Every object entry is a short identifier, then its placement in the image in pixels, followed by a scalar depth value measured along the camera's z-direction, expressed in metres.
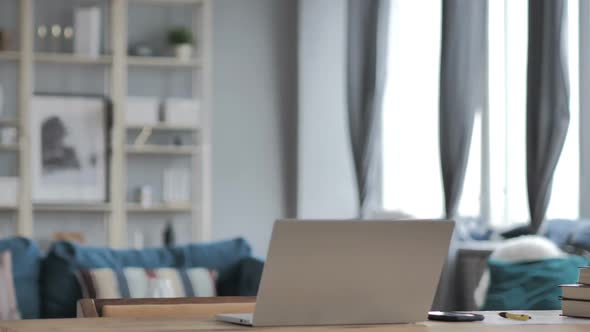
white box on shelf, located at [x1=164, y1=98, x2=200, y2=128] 7.58
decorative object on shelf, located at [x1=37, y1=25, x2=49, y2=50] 7.50
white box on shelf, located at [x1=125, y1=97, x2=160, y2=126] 7.52
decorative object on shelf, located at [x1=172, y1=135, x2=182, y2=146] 7.58
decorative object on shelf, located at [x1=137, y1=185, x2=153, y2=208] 7.56
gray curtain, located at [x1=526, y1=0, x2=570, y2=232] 4.95
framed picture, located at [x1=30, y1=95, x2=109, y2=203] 7.45
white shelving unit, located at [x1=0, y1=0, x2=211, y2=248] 7.29
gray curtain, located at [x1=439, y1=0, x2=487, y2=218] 5.59
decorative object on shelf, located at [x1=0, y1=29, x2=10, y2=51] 7.32
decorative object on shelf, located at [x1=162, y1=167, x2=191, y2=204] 7.66
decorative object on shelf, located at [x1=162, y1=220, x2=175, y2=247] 7.56
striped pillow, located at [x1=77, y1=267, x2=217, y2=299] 4.83
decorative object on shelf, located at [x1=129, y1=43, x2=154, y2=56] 7.55
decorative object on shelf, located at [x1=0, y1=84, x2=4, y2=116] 7.37
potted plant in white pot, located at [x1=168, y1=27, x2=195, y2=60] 7.59
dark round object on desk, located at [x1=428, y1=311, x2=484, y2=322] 2.46
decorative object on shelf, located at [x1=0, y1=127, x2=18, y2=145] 7.25
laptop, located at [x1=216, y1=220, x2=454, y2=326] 2.19
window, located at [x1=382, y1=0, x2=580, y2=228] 5.98
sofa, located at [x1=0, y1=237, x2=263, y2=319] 4.89
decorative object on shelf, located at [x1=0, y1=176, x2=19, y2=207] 7.25
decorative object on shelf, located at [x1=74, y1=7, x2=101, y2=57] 7.45
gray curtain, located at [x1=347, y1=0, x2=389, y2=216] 6.70
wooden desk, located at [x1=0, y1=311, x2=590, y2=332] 2.17
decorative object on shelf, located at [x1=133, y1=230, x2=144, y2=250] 7.55
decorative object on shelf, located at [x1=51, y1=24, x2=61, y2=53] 7.50
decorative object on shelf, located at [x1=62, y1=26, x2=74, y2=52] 7.53
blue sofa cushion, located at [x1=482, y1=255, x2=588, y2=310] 4.64
